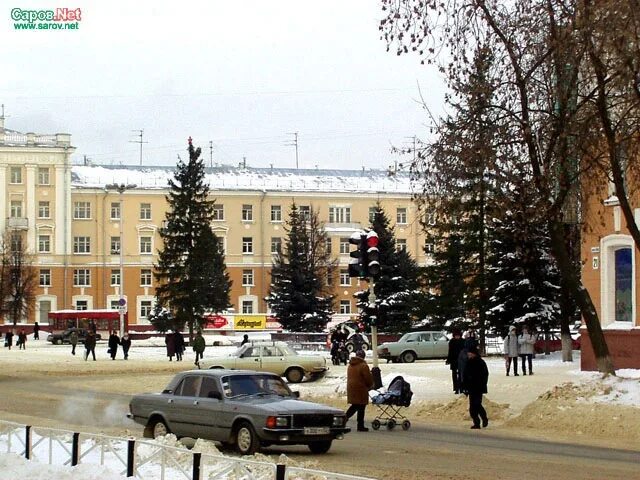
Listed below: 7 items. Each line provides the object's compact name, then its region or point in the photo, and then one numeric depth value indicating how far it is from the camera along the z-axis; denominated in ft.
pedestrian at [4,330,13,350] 251.37
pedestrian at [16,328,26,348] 250.78
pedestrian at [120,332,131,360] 197.11
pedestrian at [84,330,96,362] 193.61
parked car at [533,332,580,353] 187.91
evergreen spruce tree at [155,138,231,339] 279.08
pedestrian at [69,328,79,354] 216.17
